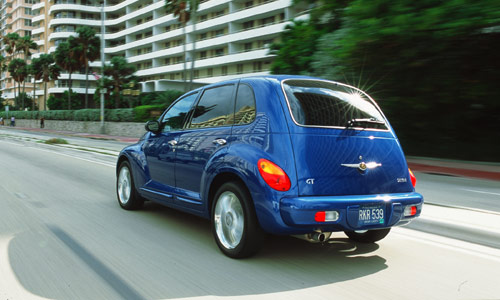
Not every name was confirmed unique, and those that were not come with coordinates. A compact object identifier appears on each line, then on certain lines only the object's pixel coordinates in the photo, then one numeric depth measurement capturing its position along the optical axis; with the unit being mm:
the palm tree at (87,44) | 59047
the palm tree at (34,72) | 74562
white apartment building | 52062
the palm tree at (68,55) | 60134
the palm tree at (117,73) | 48531
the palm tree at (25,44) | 84994
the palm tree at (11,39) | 85712
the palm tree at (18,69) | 86125
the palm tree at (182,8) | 37875
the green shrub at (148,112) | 39406
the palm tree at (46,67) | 72875
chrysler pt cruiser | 3840
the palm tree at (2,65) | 100925
